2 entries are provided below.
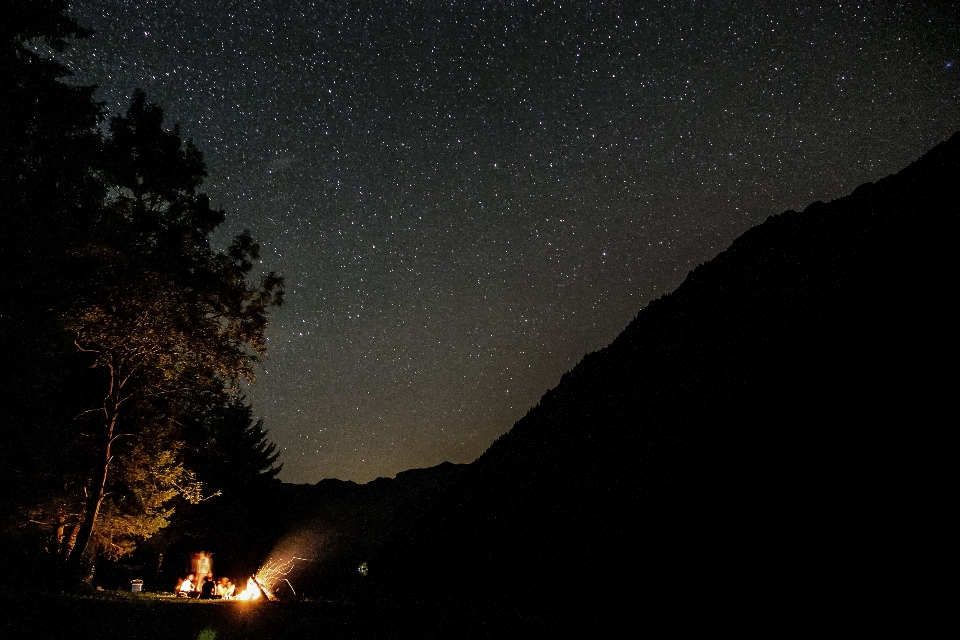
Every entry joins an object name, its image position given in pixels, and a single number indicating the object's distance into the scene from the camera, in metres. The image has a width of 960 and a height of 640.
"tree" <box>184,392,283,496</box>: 29.08
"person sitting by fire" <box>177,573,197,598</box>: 14.48
